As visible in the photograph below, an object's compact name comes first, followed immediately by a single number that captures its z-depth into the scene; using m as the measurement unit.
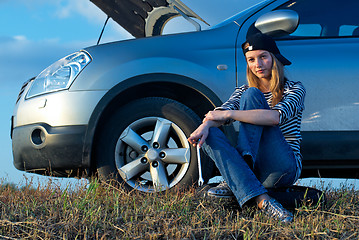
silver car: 3.54
